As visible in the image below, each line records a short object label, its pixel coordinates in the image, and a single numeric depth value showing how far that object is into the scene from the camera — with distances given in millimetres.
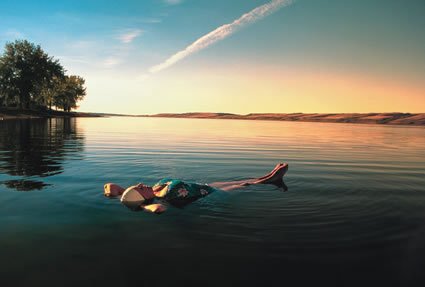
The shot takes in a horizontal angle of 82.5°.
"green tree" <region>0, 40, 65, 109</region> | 74250
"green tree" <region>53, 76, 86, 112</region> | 98062
